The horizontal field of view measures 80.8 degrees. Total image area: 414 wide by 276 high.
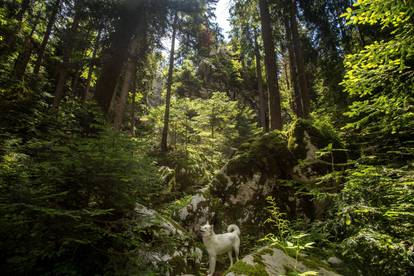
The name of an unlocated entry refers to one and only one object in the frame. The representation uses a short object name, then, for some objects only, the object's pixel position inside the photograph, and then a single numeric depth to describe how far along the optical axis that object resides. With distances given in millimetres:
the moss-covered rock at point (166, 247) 3451
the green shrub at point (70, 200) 2602
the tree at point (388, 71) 2854
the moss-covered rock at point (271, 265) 2375
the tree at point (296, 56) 11258
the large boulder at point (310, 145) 7090
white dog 4711
